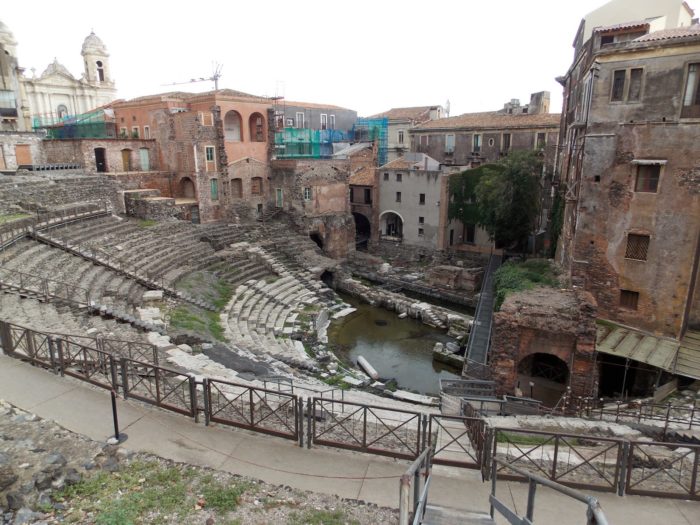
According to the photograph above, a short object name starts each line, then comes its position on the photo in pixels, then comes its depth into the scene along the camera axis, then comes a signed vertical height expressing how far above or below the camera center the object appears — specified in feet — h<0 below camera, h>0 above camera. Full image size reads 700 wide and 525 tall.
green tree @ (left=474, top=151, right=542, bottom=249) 90.02 -7.72
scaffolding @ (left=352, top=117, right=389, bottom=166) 146.41 +7.74
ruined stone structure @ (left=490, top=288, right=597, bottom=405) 49.98 -19.49
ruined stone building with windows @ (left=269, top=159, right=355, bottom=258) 110.22 -9.69
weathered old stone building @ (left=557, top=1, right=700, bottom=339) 51.29 -2.58
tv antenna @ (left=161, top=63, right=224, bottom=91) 111.54 +18.42
